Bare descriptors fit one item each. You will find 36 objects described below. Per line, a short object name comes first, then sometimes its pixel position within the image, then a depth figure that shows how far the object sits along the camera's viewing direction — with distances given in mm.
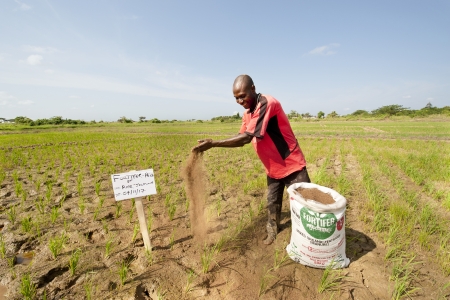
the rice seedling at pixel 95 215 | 2828
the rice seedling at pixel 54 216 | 2654
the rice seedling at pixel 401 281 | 1568
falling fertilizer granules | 2221
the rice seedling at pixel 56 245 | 2012
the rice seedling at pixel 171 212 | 2838
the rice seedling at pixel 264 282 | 1641
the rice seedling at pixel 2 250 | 2016
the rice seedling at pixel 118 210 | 2932
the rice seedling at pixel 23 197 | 3432
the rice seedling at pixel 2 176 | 4680
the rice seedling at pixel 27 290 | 1507
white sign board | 1943
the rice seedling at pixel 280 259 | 1866
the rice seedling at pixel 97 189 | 3697
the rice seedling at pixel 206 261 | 1847
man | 1817
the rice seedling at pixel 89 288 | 1511
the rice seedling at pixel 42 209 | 2893
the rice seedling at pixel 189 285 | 1660
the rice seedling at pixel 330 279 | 1667
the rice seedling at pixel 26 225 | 2475
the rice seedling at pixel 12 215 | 2744
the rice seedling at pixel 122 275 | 1681
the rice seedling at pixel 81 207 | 2979
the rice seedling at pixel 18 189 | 3733
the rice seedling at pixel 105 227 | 2497
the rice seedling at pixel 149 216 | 2487
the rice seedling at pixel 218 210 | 2992
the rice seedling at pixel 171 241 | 2233
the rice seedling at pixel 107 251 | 2014
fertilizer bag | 1718
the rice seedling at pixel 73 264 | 1820
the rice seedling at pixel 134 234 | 2339
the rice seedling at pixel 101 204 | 3124
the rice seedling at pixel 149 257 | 1977
